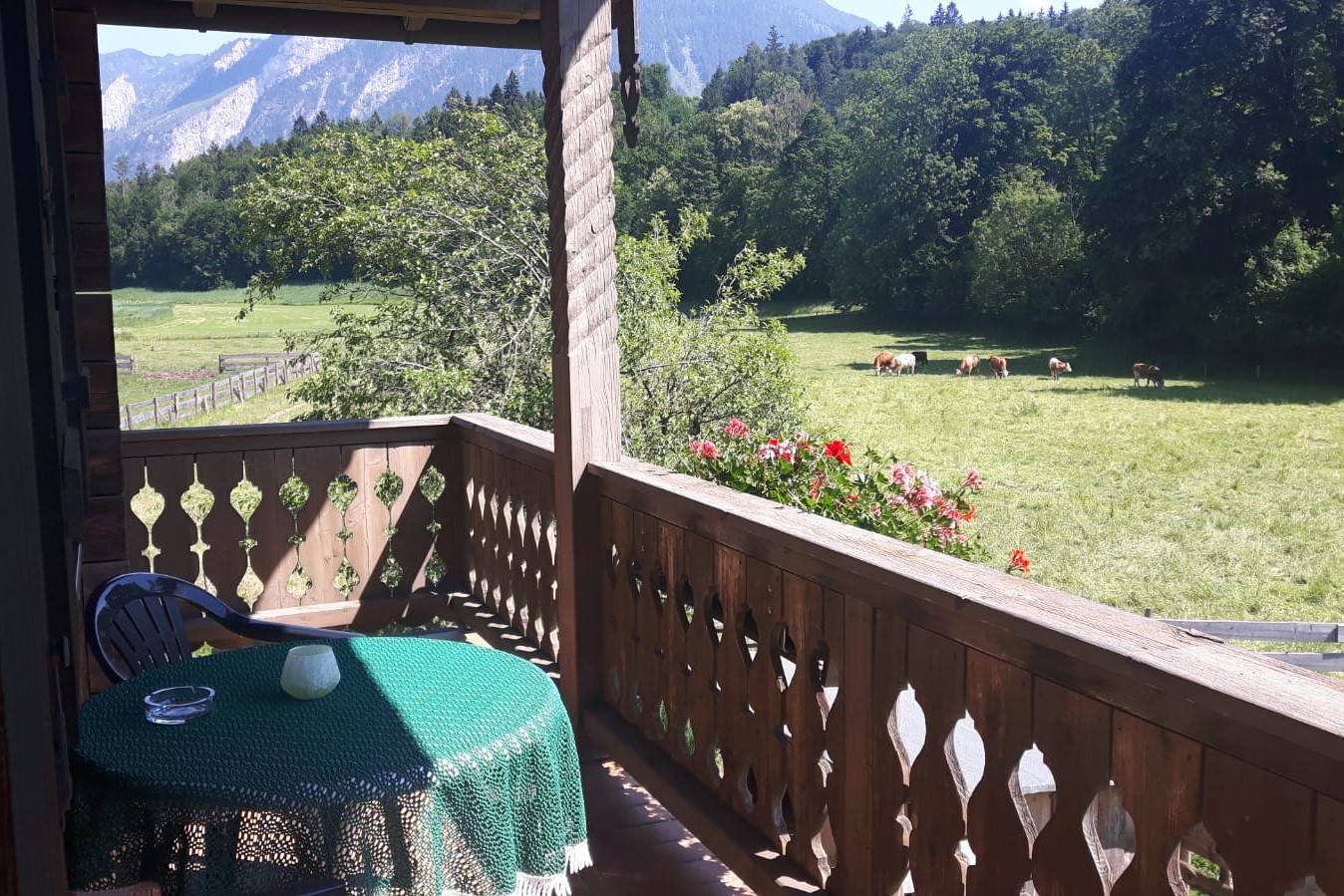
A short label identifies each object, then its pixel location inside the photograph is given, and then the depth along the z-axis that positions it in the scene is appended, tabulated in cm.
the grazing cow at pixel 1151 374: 2720
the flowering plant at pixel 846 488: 446
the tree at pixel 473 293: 802
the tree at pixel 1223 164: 2827
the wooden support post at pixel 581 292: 279
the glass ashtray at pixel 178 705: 175
